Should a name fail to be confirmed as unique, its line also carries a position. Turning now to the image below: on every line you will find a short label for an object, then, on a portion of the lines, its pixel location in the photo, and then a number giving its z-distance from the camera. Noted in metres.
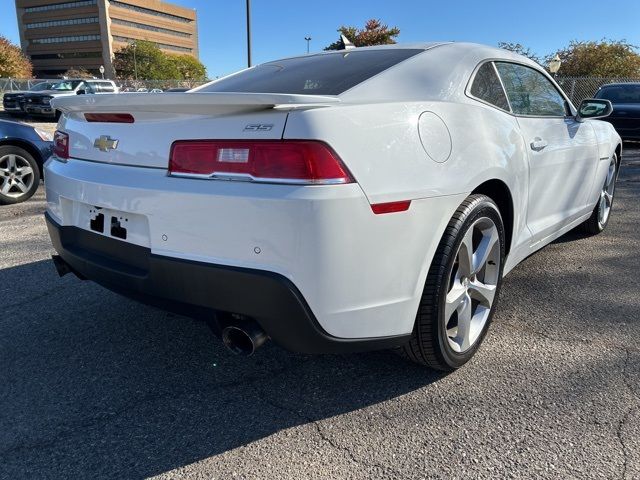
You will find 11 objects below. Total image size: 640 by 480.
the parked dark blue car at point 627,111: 11.70
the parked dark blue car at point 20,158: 5.94
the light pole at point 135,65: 85.38
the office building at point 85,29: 90.93
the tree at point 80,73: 77.31
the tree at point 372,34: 34.93
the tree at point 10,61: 44.88
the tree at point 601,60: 26.19
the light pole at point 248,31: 17.05
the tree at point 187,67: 94.44
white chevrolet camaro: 1.75
